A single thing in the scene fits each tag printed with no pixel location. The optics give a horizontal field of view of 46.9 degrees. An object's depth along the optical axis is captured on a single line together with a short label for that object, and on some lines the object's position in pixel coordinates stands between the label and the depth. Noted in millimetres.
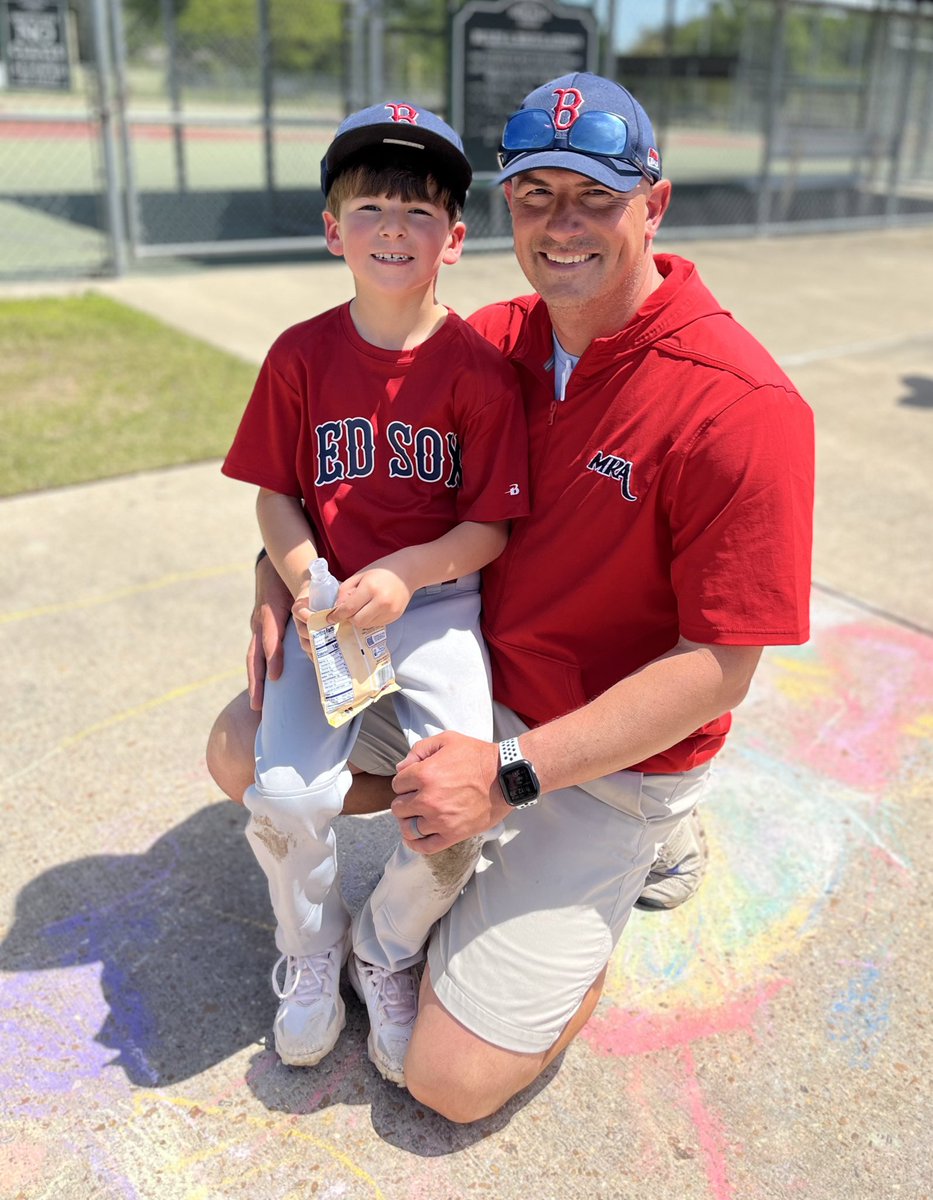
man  1861
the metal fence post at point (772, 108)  11285
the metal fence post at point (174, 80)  10141
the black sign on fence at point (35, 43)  7852
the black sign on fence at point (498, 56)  9359
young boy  2055
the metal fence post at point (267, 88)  10148
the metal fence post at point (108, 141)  7836
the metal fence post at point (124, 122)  7934
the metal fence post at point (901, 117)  12680
